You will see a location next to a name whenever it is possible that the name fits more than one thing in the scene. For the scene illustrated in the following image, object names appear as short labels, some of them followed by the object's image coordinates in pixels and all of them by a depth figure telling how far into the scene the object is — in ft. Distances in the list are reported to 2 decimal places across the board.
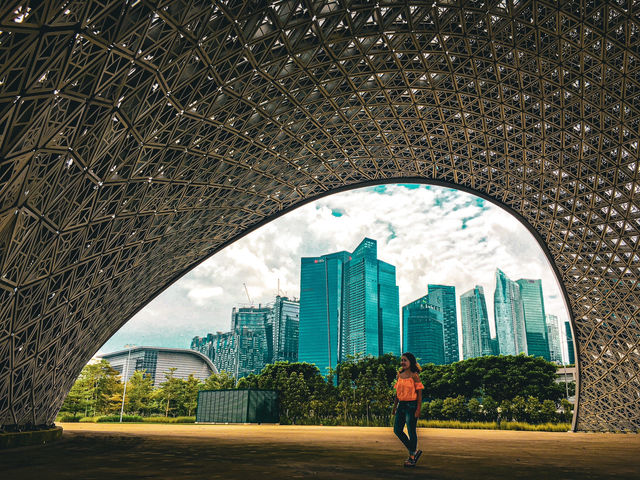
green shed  209.97
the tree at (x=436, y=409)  197.70
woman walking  33.88
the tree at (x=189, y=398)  295.26
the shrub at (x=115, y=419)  267.80
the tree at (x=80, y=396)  274.05
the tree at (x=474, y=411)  190.84
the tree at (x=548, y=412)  167.84
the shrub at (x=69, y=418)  265.75
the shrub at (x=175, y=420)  259.39
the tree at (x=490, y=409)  185.88
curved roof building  530.68
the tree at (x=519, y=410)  174.65
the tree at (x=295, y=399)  222.69
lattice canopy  54.90
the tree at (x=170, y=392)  298.84
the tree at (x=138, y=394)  307.37
